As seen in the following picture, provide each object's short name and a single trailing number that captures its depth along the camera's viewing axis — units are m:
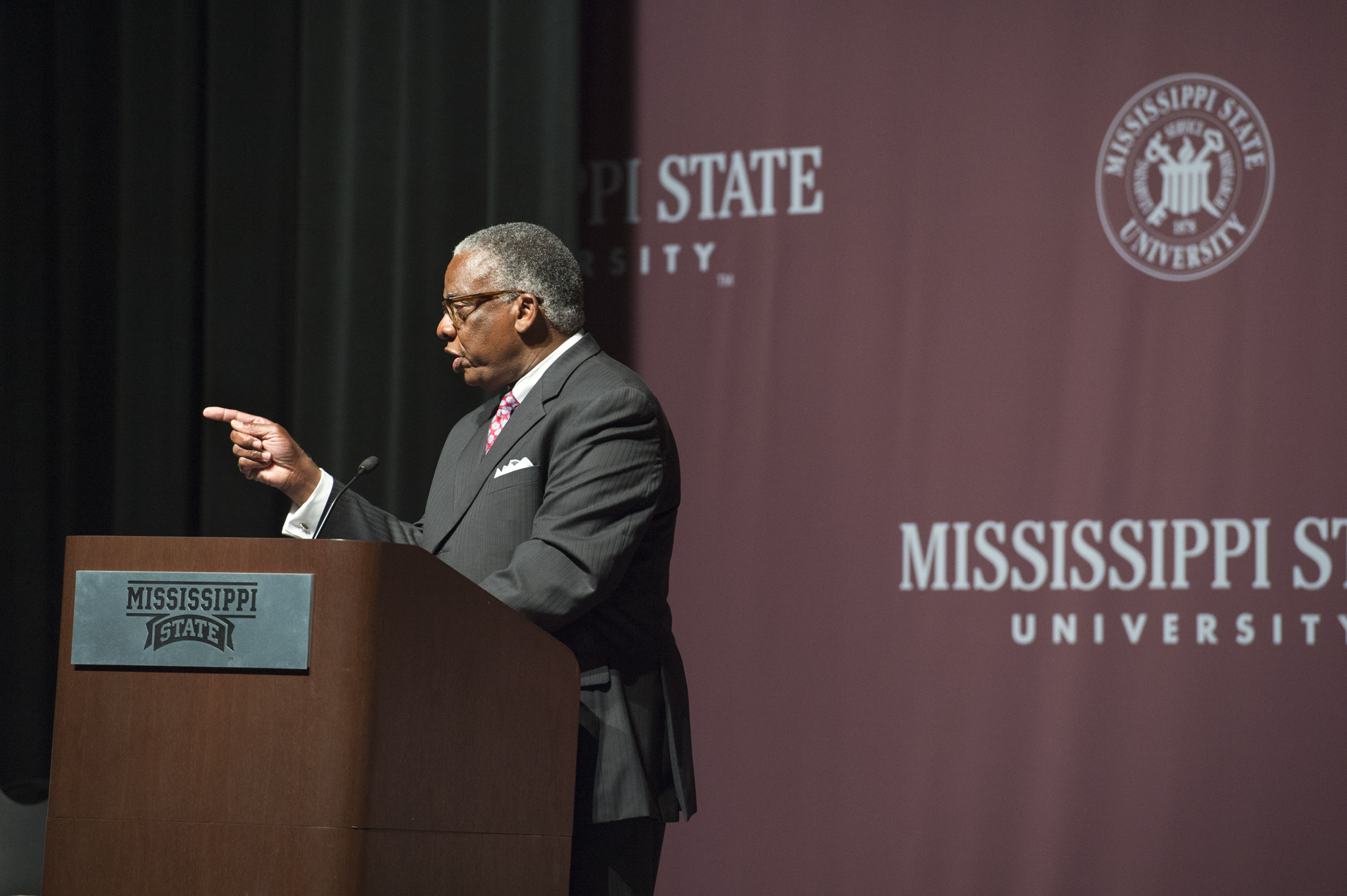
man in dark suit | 7.78
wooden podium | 7.37
